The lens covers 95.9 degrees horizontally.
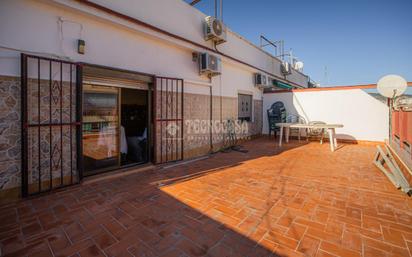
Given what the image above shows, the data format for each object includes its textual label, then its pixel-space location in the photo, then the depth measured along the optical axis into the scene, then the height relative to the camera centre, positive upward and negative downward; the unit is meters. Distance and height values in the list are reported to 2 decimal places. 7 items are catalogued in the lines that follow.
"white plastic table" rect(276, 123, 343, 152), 5.78 -0.05
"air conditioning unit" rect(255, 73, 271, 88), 8.20 +1.99
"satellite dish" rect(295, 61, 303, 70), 14.28 +4.65
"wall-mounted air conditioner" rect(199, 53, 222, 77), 5.16 +1.72
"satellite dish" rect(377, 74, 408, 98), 5.23 +1.16
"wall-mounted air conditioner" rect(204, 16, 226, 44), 5.39 +2.84
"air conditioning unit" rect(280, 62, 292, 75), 10.93 +3.38
